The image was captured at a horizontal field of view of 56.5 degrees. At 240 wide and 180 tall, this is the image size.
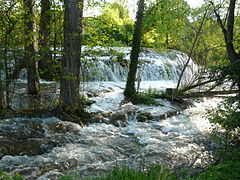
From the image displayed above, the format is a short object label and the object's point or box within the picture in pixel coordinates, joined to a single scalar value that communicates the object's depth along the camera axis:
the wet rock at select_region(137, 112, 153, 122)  8.16
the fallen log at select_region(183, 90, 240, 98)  10.10
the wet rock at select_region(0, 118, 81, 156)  5.18
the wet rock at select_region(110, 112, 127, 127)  7.53
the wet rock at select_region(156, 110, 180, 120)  8.46
